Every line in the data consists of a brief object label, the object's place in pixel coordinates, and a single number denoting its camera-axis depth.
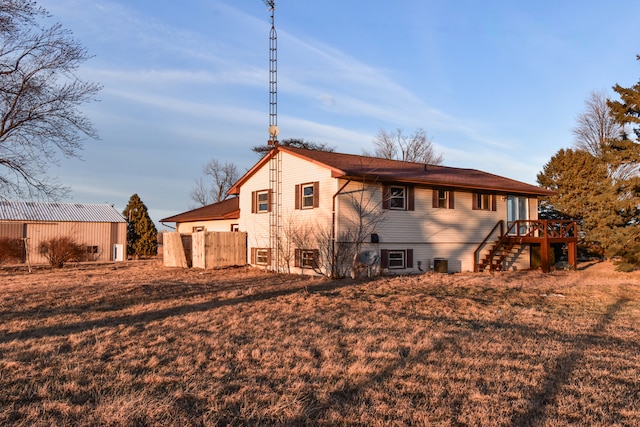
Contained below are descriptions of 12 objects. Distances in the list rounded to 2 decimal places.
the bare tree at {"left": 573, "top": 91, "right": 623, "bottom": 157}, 37.62
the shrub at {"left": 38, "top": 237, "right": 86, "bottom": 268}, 24.48
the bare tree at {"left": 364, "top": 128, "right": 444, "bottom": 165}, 47.56
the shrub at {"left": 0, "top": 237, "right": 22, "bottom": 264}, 27.55
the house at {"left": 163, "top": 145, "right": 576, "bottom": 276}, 18.17
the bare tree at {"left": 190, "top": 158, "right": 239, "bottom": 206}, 56.93
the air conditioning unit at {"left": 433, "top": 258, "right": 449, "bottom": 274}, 20.00
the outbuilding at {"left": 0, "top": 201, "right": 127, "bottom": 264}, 33.03
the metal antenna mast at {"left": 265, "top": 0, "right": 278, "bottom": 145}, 18.95
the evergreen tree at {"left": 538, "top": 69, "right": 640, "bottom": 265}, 18.95
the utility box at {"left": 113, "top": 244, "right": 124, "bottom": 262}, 36.62
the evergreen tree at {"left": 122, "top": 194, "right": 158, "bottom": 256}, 39.66
